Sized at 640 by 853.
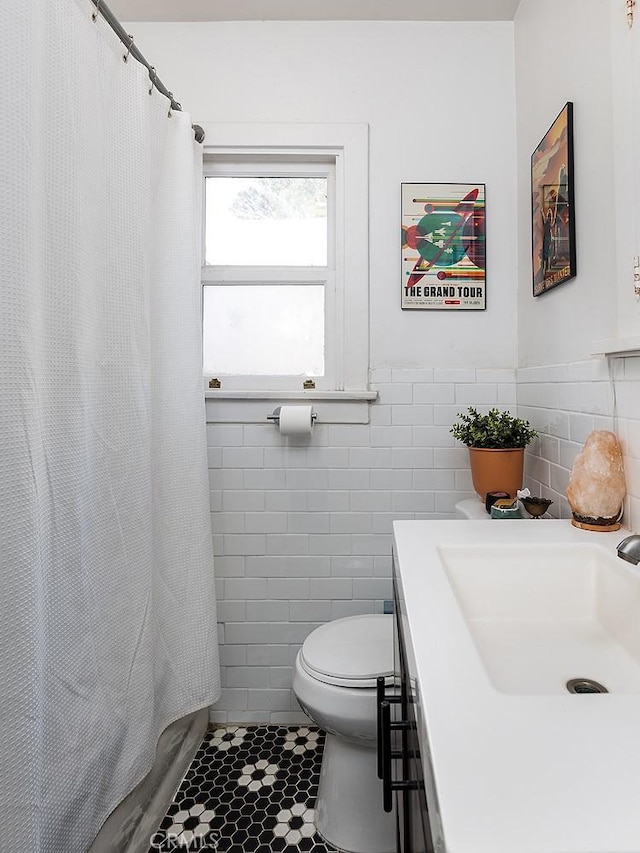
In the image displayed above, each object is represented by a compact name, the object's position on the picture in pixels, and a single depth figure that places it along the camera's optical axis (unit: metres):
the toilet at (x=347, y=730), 1.31
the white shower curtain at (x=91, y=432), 0.84
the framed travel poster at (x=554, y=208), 1.35
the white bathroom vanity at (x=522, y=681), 0.38
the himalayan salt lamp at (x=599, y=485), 1.09
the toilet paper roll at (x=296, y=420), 1.76
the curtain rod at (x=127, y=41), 1.13
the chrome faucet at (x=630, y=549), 0.86
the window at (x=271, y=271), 1.94
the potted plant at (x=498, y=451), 1.61
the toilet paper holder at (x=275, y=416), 1.82
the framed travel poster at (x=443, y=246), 1.84
